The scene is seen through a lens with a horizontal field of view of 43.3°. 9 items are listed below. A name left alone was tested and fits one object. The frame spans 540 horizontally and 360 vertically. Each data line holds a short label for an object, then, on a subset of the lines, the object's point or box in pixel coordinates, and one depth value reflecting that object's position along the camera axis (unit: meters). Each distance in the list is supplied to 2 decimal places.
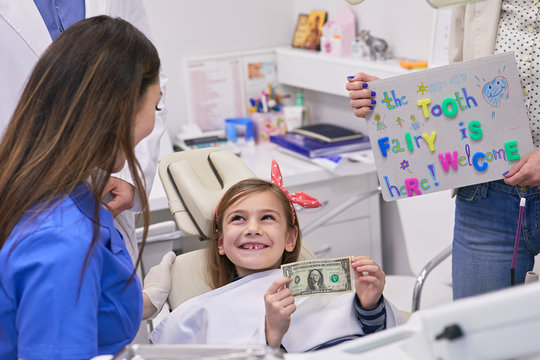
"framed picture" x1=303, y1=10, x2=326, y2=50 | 3.29
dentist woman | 1.01
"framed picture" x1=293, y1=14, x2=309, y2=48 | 3.41
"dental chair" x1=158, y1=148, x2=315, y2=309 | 1.87
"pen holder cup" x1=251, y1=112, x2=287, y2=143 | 3.36
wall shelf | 2.82
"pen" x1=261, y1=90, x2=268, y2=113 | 3.45
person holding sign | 1.55
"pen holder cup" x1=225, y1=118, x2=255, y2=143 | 3.35
